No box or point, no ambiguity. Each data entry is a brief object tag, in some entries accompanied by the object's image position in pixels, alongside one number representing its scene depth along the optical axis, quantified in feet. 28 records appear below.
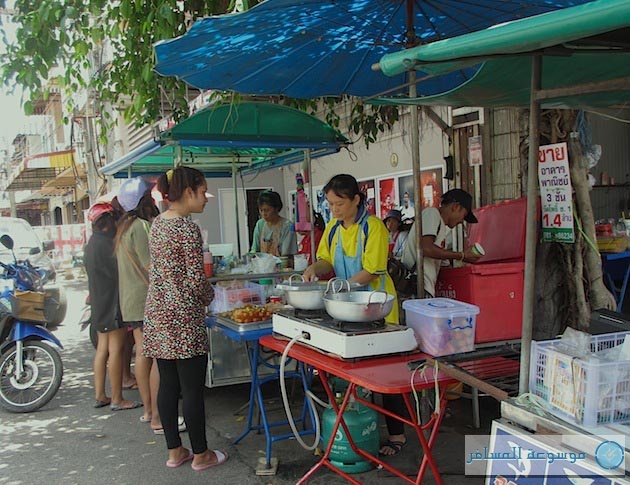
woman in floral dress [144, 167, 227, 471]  11.14
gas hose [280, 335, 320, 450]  9.50
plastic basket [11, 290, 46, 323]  16.79
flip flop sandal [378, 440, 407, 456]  12.45
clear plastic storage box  8.73
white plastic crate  5.83
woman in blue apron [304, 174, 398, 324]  11.09
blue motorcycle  16.81
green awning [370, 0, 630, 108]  5.26
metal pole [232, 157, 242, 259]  23.52
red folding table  7.66
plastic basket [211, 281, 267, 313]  14.80
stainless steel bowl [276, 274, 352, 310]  9.96
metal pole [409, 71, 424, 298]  11.91
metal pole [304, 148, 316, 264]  17.94
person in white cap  14.39
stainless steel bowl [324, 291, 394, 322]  8.65
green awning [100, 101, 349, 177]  15.47
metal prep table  15.56
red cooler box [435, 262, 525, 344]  13.41
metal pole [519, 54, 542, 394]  6.81
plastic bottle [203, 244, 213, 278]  16.55
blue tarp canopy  11.23
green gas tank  11.48
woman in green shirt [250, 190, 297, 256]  20.08
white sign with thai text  11.33
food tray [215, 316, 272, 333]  12.34
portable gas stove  8.45
